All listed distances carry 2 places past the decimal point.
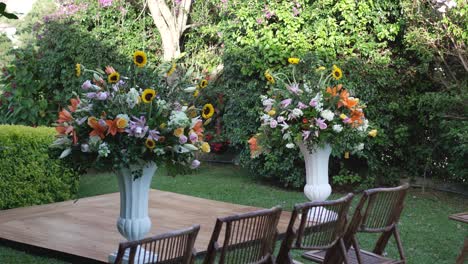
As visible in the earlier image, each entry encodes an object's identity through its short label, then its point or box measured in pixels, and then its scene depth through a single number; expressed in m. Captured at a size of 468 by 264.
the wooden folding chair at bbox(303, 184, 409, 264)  4.32
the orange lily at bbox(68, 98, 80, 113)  4.68
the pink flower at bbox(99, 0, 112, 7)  13.39
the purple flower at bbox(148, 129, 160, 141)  4.46
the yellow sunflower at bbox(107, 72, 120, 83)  4.46
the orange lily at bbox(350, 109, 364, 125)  6.44
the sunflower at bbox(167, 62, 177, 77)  4.75
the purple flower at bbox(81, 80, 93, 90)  4.55
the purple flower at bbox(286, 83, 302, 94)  6.47
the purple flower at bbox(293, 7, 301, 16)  9.97
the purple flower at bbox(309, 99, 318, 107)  6.30
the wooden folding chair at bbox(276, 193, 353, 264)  4.02
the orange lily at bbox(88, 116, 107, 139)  4.45
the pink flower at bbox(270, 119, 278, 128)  6.47
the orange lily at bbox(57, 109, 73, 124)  4.61
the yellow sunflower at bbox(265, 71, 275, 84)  6.35
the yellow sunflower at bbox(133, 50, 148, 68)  4.51
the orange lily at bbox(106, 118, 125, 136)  4.41
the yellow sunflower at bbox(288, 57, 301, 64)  6.32
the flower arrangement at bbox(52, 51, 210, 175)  4.46
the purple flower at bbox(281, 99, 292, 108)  6.41
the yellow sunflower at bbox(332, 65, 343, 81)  6.22
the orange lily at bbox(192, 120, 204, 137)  4.74
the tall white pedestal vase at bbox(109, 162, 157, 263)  4.78
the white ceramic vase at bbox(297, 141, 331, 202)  6.58
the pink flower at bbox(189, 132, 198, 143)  4.68
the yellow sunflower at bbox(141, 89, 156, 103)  4.43
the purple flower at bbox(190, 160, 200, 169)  4.79
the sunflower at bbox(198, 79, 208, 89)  4.68
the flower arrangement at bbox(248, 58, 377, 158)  6.36
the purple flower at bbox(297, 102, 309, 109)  6.37
